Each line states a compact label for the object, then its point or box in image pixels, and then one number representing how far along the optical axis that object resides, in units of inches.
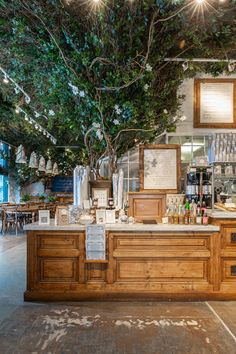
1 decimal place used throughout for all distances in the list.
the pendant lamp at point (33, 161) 366.3
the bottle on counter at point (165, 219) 162.4
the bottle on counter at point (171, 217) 161.0
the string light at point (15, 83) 219.1
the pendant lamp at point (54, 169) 465.5
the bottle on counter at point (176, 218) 159.7
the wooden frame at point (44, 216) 155.9
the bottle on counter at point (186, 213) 158.7
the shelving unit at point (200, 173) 180.1
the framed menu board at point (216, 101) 231.3
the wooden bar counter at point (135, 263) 150.7
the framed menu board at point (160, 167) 180.4
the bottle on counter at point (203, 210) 160.3
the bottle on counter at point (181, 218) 159.3
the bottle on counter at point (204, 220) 156.4
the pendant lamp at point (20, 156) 337.1
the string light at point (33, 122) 314.8
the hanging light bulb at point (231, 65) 184.6
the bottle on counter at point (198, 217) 158.0
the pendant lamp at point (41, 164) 396.2
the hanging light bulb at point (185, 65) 185.0
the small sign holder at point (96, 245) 149.9
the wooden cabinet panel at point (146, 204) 175.3
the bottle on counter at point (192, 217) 158.8
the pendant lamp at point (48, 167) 427.2
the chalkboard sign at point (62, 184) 610.8
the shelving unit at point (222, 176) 189.1
